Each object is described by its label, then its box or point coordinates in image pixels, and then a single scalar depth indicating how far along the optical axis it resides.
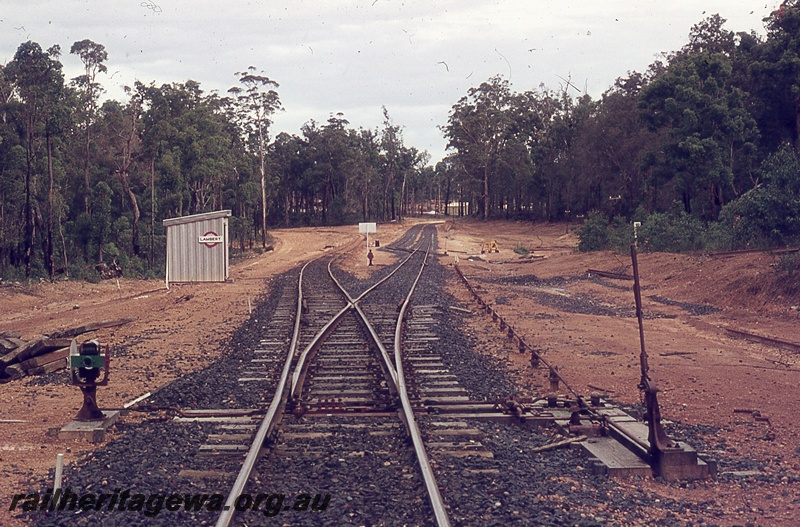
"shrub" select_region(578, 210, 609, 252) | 39.12
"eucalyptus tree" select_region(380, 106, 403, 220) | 117.26
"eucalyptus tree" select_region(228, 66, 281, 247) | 63.22
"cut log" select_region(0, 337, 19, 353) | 10.79
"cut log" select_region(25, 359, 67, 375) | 10.73
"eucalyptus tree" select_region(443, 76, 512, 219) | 88.75
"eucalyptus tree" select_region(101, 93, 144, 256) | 45.78
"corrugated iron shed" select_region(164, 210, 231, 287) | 26.38
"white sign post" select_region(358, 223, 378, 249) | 30.44
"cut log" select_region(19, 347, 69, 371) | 10.73
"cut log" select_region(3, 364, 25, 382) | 10.44
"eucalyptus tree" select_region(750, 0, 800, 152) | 32.22
